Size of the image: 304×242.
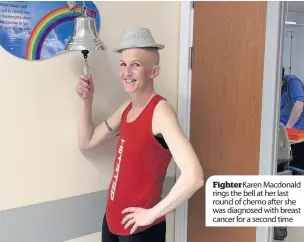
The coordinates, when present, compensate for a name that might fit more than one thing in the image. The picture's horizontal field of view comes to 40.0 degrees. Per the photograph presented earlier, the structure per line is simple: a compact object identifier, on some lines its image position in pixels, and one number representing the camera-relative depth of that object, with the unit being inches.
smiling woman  53.4
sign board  58.6
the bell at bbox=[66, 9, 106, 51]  59.2
